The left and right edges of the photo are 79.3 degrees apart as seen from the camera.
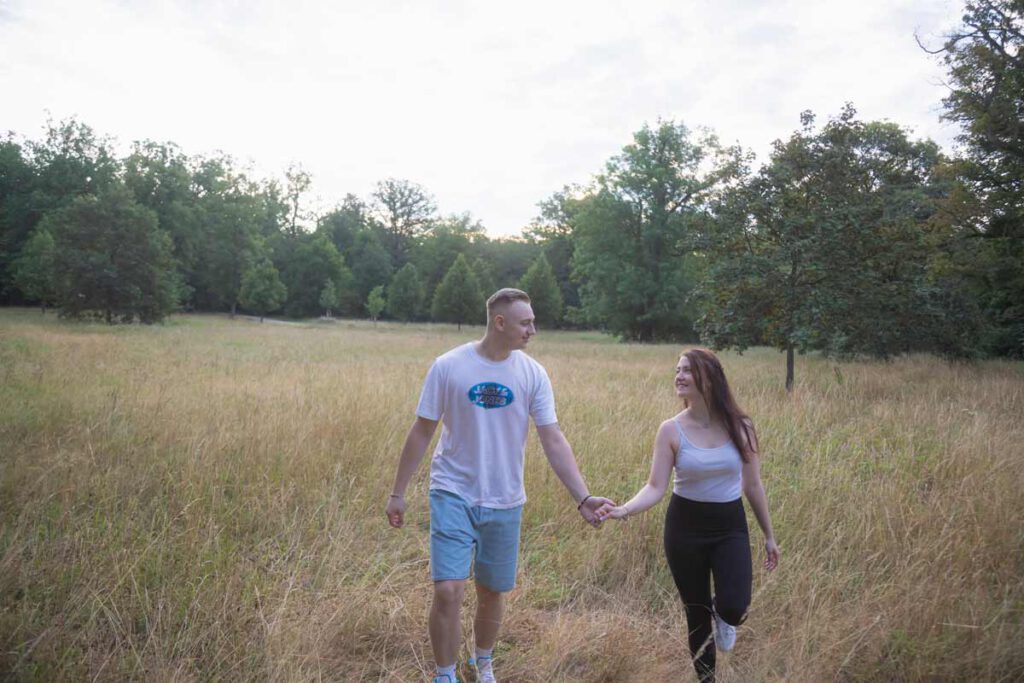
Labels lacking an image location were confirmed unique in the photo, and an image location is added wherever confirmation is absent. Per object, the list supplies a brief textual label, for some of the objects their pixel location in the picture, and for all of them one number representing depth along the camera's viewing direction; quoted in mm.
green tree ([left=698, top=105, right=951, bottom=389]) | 11062
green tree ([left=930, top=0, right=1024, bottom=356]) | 13273
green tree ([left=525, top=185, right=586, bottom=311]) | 62562
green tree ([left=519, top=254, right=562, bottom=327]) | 46094
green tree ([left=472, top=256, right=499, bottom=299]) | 50688
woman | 2725
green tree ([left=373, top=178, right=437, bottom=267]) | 75625
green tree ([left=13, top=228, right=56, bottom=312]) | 34316
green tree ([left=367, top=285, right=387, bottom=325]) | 52062
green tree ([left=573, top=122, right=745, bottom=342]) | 38906
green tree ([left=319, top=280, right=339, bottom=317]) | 56156
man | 2621
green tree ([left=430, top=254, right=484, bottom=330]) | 45188
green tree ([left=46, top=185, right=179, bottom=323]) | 31984
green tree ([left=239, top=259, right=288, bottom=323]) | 50688
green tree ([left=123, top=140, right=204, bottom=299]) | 52594
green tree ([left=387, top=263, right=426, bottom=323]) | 52156
